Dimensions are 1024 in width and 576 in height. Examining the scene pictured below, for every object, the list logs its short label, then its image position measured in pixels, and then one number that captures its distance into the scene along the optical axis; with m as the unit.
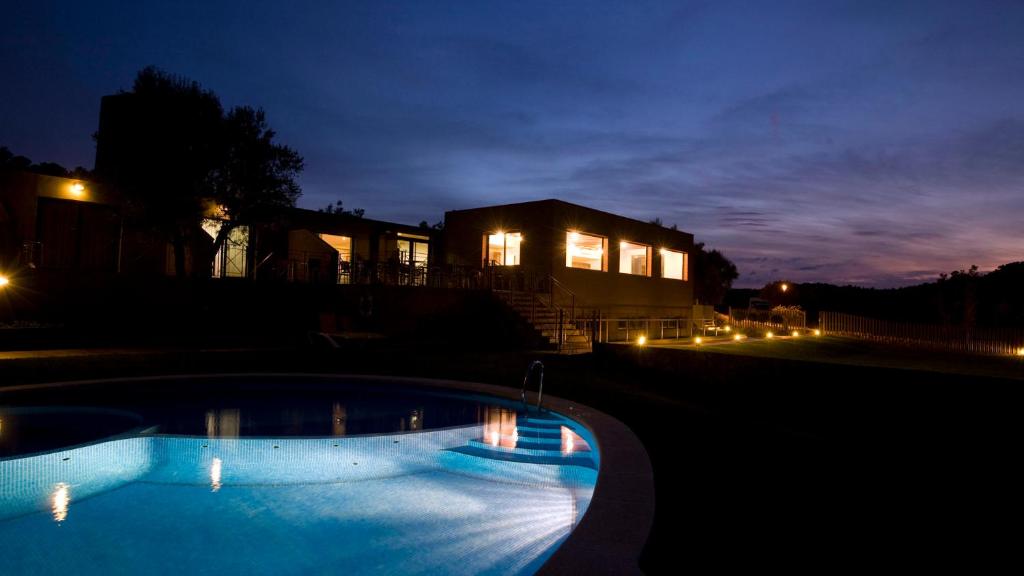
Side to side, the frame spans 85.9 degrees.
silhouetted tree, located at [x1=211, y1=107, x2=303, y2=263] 14.27
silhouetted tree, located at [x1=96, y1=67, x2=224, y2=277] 13.26
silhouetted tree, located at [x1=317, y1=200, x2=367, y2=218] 44.28
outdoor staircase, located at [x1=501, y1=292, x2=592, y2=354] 13.98
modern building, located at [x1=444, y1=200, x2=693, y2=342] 17.17
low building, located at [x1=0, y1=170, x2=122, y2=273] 13.89
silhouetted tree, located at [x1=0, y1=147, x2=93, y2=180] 14.54
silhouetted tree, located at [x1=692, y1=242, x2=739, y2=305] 38.41
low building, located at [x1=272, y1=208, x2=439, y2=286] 15.52
